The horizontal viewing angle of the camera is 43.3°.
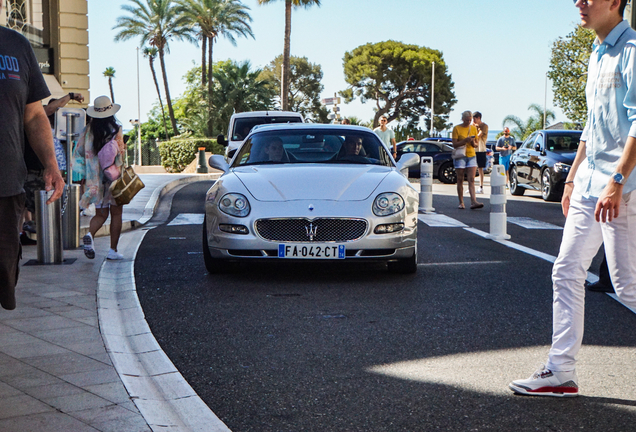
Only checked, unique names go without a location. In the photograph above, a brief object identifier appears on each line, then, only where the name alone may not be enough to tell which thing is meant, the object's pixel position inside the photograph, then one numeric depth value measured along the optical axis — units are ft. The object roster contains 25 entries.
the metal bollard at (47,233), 25.39
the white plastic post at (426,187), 46.53
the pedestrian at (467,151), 47.98
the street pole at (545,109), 222.07
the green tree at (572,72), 115.24
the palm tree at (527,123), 217.13
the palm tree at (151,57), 220.84
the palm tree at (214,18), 179.73
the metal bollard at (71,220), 27.48
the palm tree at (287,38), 128.77
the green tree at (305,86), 268.00
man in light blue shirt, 11.23
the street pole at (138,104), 266.57
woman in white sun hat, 26.14
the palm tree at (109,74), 316.60
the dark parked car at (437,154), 85.61
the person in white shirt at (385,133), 57.62
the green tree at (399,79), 240.73
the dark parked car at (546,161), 56.08
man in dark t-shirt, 10.74
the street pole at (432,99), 229.17
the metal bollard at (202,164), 108.78
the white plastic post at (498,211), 33.35
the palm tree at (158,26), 191.93
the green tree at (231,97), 176.65
